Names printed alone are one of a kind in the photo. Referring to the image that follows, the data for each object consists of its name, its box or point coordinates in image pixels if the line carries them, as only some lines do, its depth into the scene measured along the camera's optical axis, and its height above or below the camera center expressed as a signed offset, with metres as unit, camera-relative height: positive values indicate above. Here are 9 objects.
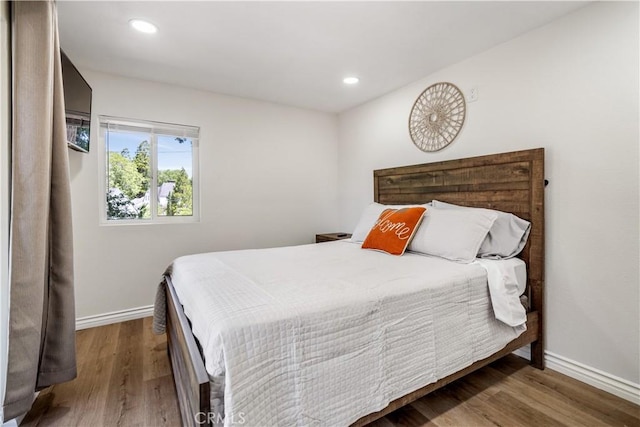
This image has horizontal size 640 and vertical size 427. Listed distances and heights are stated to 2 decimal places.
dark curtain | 1.36 +0.11
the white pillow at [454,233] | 2.02 -0.16
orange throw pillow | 2.29 -0.16
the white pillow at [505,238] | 2.11 -0.19
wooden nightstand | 3.56 -0.31
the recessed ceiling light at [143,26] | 2.00 +1.24
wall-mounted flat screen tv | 2.09 +0.80
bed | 1.14 -0.35
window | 2.92 +0.40
